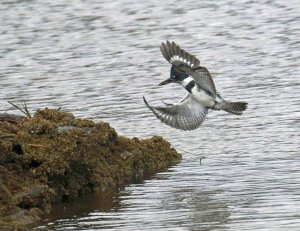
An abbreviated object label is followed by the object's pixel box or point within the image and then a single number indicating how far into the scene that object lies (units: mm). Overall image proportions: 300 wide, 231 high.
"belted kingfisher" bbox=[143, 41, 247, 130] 20312
